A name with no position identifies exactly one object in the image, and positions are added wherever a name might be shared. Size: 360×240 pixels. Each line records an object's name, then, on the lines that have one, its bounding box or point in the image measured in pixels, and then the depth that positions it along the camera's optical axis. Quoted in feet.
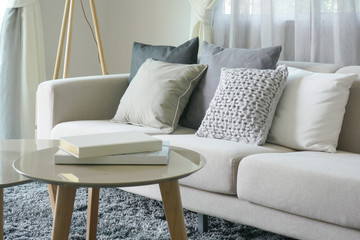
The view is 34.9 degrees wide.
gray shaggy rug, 7.90
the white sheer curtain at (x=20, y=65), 13.10
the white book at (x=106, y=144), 5.31
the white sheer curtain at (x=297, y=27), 10.16
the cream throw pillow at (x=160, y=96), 9.39
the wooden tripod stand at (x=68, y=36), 11.99
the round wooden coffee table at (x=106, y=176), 4.89
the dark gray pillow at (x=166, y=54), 10.34
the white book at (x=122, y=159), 5.41
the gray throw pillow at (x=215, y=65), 9.07
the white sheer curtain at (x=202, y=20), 12.23
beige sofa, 6.38
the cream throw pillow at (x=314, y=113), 8.07
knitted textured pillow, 8.19
